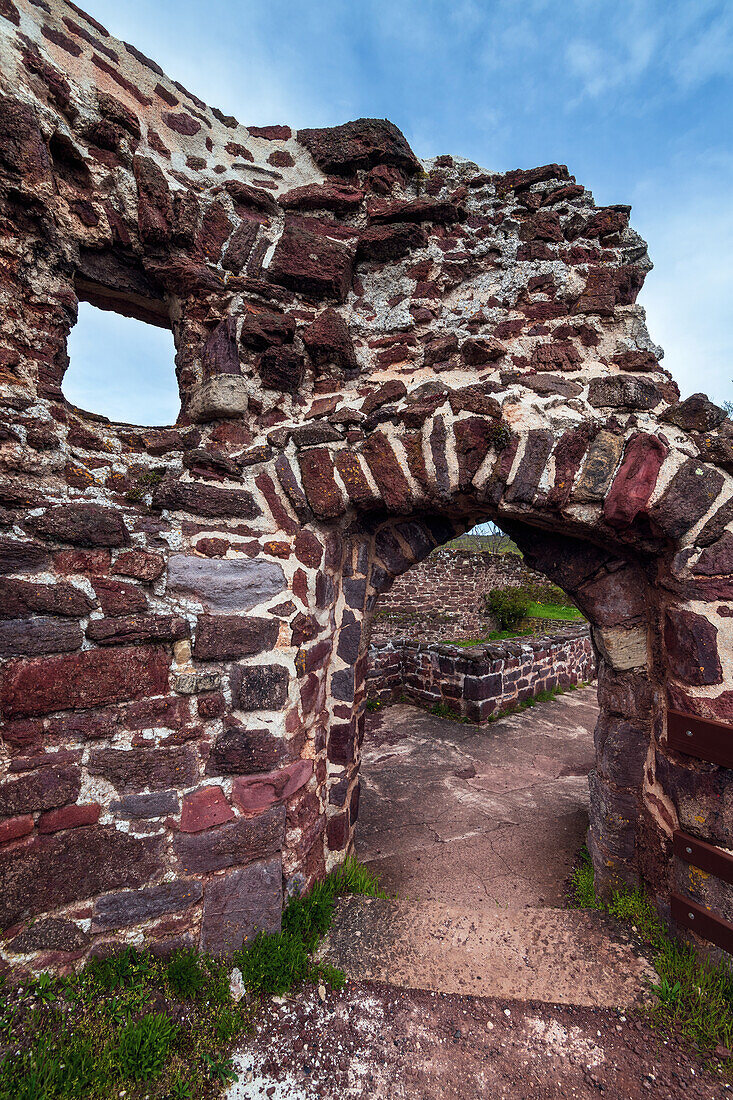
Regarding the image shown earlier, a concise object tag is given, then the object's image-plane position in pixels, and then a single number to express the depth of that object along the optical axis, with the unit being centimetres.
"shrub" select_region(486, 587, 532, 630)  1276
